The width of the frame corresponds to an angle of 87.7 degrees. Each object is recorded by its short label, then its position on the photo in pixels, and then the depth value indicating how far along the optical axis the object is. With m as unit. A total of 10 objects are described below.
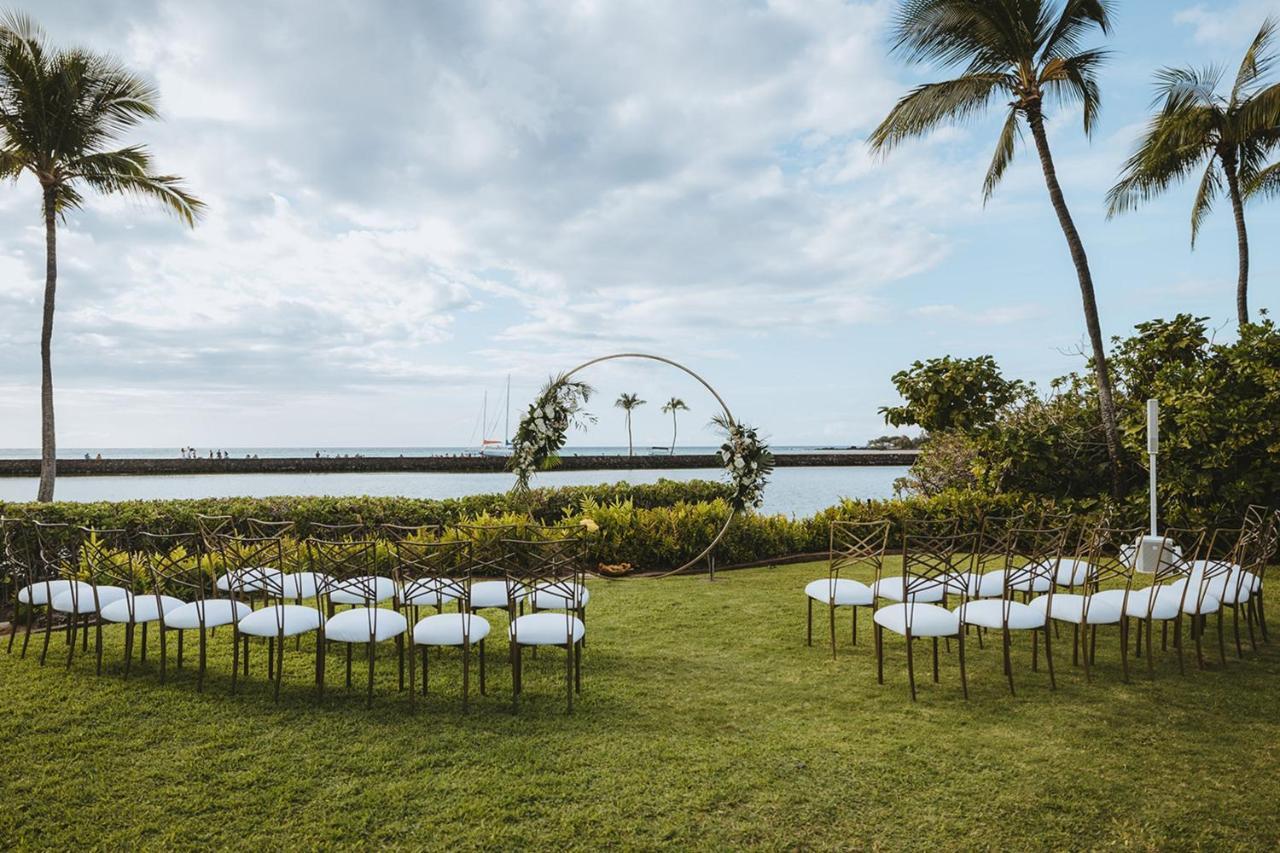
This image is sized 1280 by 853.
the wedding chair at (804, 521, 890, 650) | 4.91
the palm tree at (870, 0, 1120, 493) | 9.61
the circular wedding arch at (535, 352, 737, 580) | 8.40
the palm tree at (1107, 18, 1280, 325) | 12.07
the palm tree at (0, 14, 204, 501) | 10.92
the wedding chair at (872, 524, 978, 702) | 4.09
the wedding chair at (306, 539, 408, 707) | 3.86
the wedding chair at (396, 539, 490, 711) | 3.84
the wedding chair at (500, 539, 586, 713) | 3.89
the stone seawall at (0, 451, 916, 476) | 40.44
